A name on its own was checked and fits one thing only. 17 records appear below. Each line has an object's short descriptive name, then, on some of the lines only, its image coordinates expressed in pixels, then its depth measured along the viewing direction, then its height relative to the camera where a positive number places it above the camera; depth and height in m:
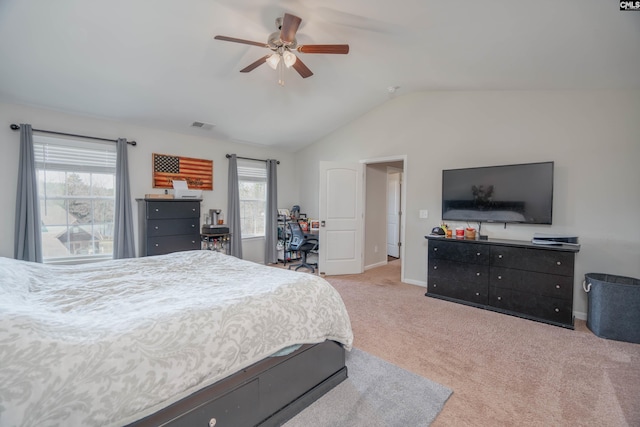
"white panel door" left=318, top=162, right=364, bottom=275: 4.99 -0.19
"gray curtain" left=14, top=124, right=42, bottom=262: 3.31 -0.03
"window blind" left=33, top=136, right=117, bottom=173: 3.58 +0.68
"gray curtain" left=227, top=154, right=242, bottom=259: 5.26 +0.01
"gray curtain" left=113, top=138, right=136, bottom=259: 3.98 -0.11
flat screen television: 3.26 +0.20
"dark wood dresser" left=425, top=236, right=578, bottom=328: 2.96 -0.80
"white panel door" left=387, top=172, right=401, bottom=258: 6.78 -0.14
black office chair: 5.11 -0.64
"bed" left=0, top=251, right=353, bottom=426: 0.98 -0.61
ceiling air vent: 4.50 +1.33
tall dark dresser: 3.97 -0.29
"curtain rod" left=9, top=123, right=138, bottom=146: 3.34 +0.94
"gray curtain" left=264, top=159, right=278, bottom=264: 5.79 -0.27
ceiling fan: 2.31 +1.45
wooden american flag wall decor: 4.46 +0.59
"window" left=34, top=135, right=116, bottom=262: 3.62 +0.12
